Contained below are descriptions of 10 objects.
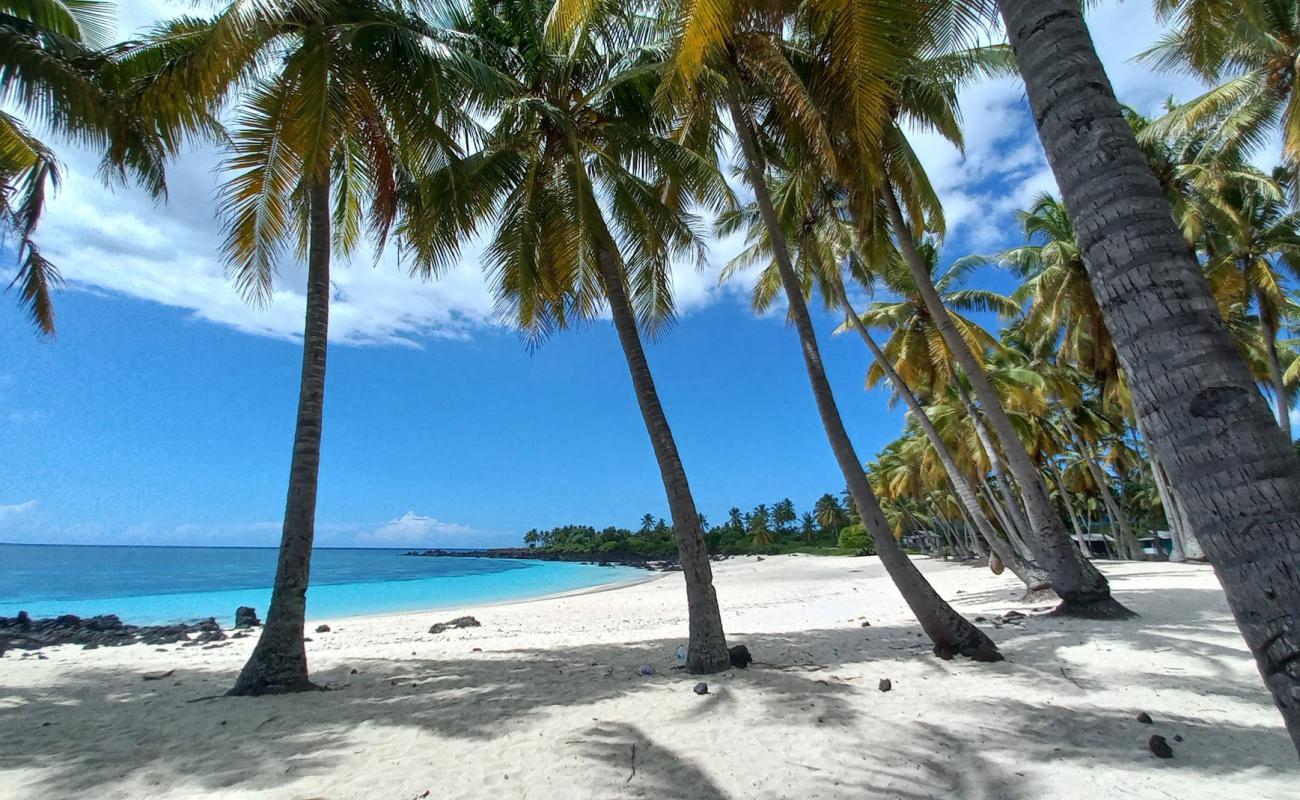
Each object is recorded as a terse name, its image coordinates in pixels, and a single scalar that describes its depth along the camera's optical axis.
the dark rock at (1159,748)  3.91
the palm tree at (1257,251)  15.73
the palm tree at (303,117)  6.63
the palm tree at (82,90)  6.92
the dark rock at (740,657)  7.09
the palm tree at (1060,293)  17.67
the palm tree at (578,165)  8.27
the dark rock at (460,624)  14.54
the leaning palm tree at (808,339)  7.08
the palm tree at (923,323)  16.70
